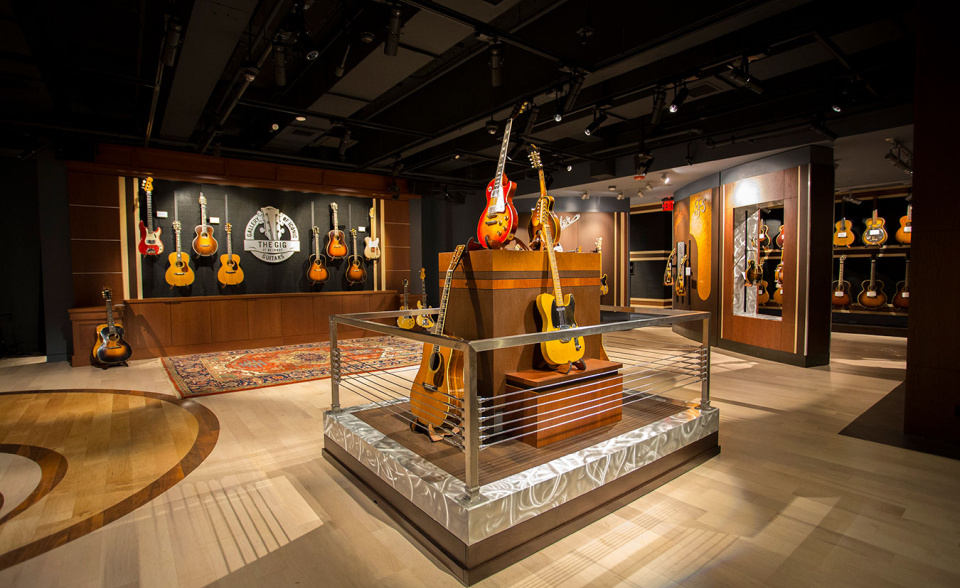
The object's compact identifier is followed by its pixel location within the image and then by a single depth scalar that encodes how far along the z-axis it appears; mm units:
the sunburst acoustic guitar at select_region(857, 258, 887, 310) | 8750
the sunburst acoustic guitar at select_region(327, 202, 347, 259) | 8156
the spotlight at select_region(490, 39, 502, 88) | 3766
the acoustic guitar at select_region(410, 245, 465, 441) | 2453
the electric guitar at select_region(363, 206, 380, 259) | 8602
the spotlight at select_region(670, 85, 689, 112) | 4584
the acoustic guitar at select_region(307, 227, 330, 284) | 8039
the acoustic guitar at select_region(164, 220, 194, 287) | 6816
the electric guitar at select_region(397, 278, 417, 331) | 7098
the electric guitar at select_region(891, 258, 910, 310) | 8312
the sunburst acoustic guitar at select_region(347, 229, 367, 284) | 8445
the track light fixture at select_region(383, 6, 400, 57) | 3295
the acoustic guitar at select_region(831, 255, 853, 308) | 8930
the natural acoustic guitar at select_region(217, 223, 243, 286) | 7222
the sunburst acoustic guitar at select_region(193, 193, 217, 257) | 7000
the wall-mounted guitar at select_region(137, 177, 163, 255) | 6590
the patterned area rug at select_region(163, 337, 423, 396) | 5012
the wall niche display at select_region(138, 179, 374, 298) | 6930
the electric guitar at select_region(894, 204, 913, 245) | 8047
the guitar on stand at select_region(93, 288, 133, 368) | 5730
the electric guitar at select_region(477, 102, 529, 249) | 2678
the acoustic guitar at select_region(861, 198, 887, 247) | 8484
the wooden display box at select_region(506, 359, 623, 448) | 2383
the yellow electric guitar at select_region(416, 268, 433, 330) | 6907
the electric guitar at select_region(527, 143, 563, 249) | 2816
